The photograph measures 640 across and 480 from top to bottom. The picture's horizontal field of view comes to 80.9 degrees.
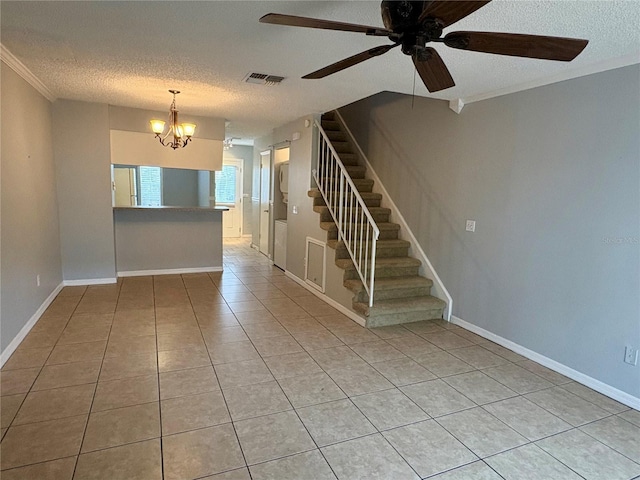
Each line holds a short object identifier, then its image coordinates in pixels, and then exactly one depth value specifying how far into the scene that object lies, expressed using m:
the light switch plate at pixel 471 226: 3.77
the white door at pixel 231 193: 9.48
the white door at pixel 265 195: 7.01
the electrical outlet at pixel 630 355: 2.56
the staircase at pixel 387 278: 3.97
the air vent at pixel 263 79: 3.31
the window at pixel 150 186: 6.53
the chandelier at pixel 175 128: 4.34
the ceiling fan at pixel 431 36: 1.55
